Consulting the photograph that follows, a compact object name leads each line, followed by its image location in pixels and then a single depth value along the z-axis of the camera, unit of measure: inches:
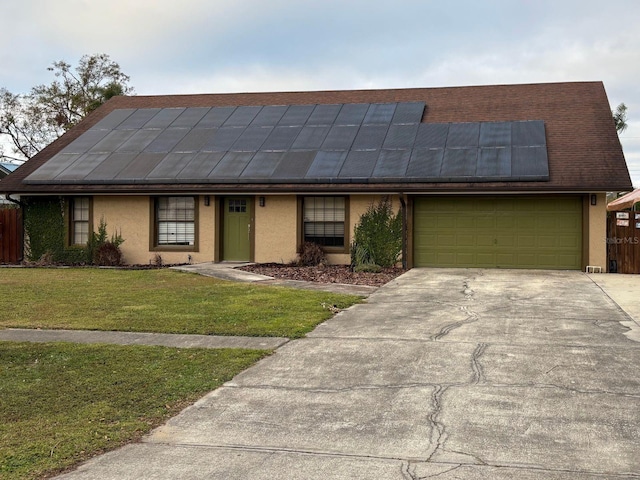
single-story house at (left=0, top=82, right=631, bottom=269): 711.1
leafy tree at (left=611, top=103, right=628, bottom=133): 1202.0
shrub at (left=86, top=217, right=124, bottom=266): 803.4
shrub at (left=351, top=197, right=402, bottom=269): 743.7
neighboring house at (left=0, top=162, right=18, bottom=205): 1790.1
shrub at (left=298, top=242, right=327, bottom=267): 752.5
